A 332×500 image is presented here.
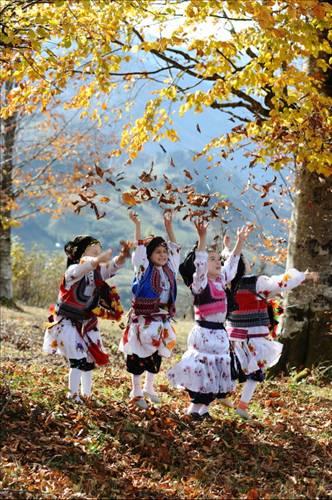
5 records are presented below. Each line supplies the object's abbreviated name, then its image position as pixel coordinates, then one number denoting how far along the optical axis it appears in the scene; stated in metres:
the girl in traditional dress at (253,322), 16.19
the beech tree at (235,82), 15.66
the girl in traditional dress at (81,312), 15.53
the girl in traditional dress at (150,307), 15.72
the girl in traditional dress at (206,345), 14.95
